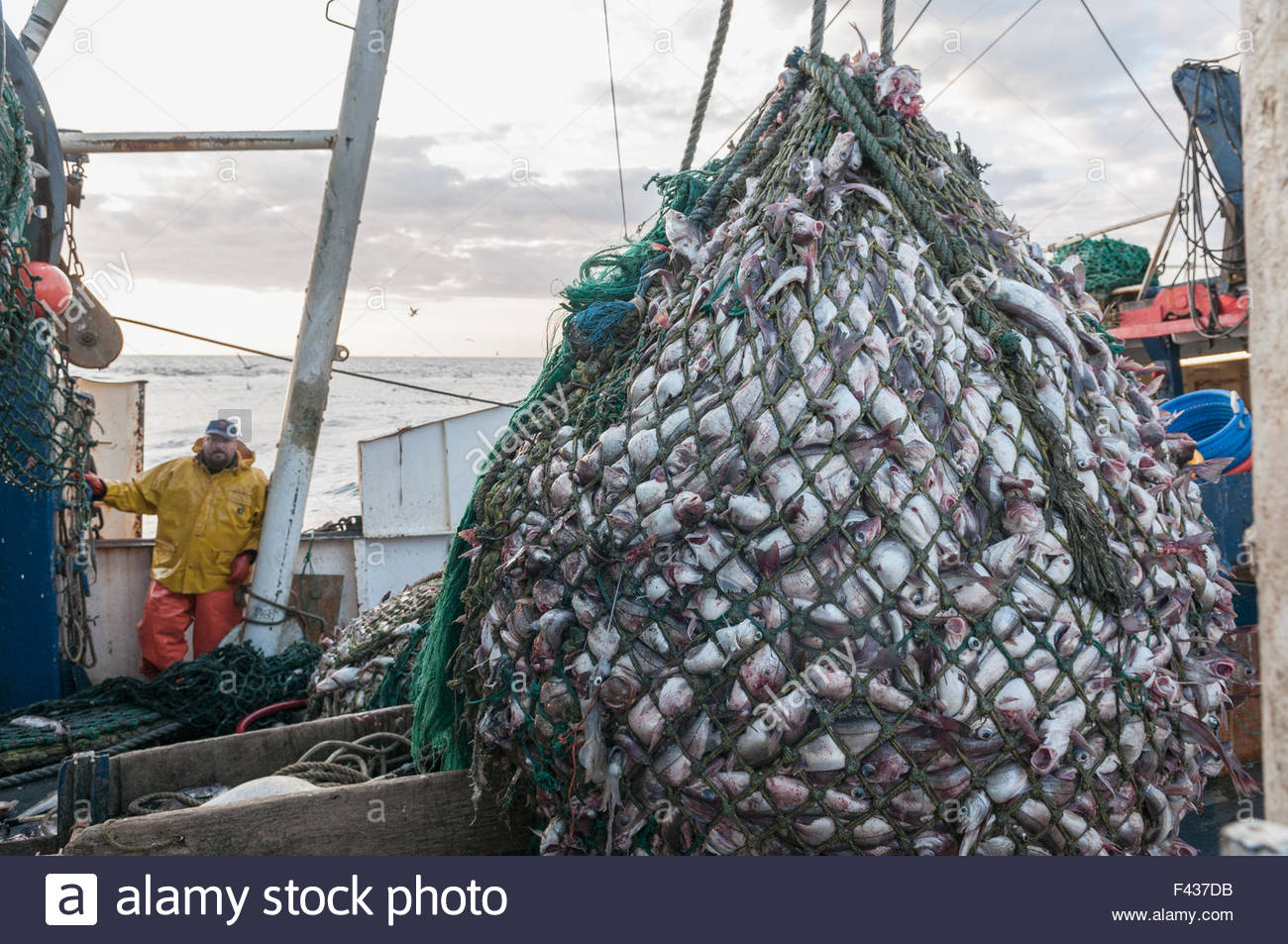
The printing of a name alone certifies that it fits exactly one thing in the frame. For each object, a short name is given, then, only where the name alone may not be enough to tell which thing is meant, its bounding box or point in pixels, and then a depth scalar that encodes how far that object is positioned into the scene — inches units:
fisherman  288.2
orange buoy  175.2
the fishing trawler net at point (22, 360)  160.4
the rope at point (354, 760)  104.8
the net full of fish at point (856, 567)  68.2
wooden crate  83.3
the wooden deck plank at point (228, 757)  106.3
